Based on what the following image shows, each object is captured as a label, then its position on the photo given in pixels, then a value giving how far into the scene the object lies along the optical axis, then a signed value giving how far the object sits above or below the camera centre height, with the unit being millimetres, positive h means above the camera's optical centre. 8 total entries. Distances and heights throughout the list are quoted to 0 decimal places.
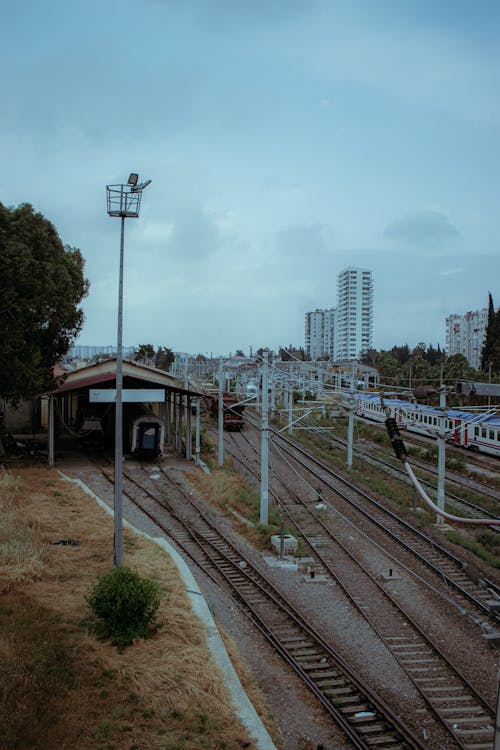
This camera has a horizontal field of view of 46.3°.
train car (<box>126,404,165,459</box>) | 29172 -2944
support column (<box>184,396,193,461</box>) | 30375 -2936
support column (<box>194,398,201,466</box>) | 29750 -3086
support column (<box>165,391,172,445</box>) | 37338 -3175
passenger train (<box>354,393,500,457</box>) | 34938 -3265
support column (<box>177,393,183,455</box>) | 32347 -3242
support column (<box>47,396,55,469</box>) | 26842 -2720
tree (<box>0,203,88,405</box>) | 23281 +3251
